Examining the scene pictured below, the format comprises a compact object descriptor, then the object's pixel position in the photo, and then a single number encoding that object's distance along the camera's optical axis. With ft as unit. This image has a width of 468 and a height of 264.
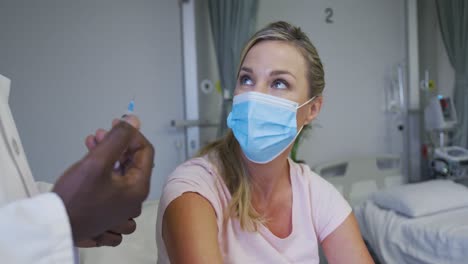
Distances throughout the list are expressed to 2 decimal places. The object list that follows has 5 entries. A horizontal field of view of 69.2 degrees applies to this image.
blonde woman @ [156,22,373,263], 3.22
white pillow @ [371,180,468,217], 6.33
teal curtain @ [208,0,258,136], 7.64
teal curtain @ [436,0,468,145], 9.26
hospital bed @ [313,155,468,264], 5.45
